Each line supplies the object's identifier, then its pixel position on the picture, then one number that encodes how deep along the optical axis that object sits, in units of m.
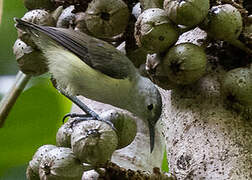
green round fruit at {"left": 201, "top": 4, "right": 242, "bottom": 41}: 3.84
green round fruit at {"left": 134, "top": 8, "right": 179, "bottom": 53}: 3.86
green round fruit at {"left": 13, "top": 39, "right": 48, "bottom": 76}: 4.95
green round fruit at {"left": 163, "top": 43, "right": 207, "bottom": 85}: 3.84
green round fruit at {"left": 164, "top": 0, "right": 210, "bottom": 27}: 3.77
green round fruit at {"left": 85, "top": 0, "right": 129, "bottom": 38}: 4.65
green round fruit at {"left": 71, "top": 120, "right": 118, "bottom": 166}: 3.54
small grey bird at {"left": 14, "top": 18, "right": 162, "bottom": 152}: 5.68
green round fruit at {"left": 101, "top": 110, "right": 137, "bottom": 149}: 4.23
